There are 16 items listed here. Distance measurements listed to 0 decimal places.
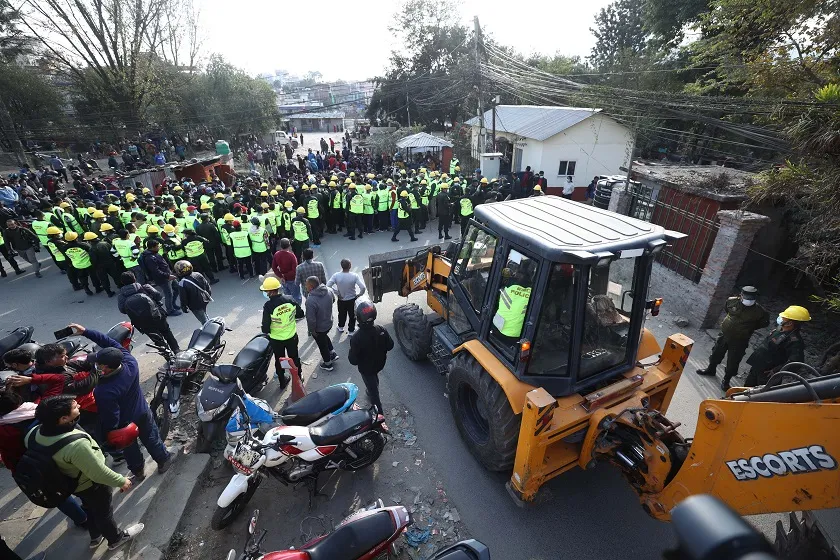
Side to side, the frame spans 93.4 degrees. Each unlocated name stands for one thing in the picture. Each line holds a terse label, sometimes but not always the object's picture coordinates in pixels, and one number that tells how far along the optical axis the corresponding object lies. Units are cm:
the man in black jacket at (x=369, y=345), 434
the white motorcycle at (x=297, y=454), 360
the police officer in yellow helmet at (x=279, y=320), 506
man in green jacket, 285
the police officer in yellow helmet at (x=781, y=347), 451
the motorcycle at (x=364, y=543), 288
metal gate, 715
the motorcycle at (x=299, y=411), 407
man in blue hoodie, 355
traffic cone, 506
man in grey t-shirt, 643
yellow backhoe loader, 231
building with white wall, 1605
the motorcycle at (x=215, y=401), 436
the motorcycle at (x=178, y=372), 487
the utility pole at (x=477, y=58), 1383
